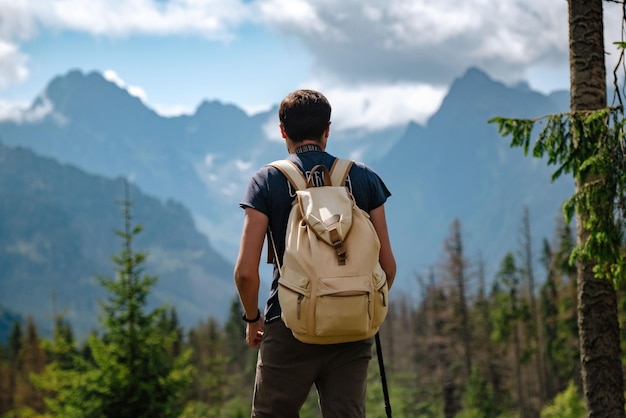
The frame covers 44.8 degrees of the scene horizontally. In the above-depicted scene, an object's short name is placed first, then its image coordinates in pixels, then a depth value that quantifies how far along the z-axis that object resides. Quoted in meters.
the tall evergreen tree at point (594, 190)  6.53
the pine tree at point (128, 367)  16.12
